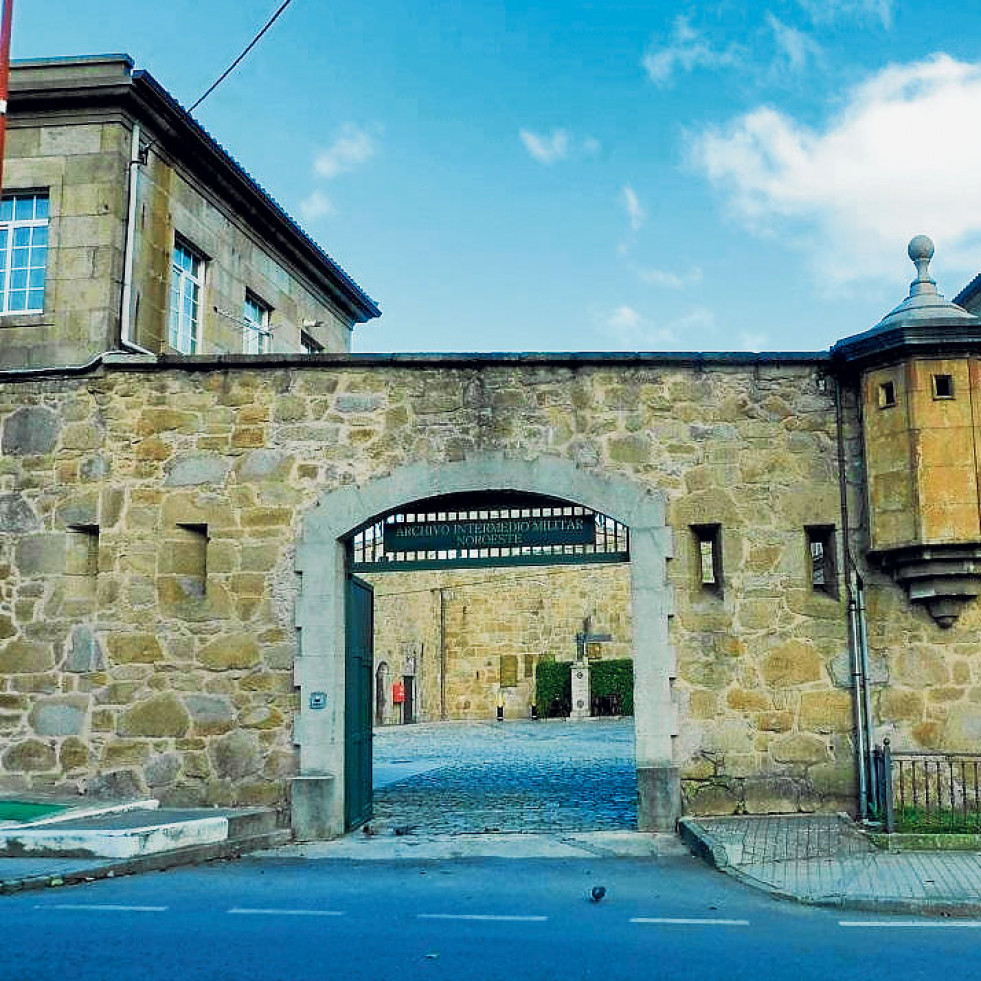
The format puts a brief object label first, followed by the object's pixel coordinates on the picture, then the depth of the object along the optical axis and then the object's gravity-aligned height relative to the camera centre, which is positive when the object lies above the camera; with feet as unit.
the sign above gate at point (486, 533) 37.99 +4.65
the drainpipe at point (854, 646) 34.60 +0.97
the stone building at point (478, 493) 35.12 +4.21
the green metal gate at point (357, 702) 37.04 -0.69
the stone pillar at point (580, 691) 118.52 -1.15
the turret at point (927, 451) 34.19 +6.55
